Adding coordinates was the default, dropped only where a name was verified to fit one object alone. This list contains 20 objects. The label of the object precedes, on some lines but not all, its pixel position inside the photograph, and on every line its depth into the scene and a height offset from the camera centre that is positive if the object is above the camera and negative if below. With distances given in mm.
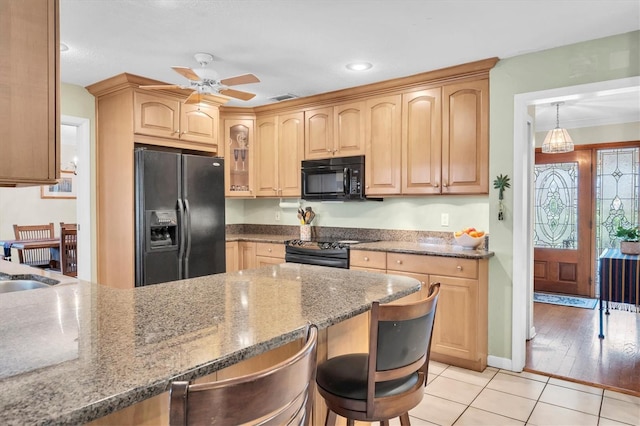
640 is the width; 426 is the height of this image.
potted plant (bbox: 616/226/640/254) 4129 -296
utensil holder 4621 -225
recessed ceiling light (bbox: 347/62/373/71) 3323 +1173
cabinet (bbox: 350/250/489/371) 3141 -712
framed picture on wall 7168 +398
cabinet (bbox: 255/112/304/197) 4480 +634
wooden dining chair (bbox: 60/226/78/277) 5035 -475
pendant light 4777 +796
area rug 5117 -1135
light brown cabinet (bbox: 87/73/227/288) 3697 +401
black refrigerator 3682 -38
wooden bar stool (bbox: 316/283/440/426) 1297 -541
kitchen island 808 -338
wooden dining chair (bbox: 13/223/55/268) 5820 -395
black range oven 3757 -378
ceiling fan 2793 +899
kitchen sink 2165 -380
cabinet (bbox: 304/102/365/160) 4027 +803
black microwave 4012 +324
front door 5562 -156
